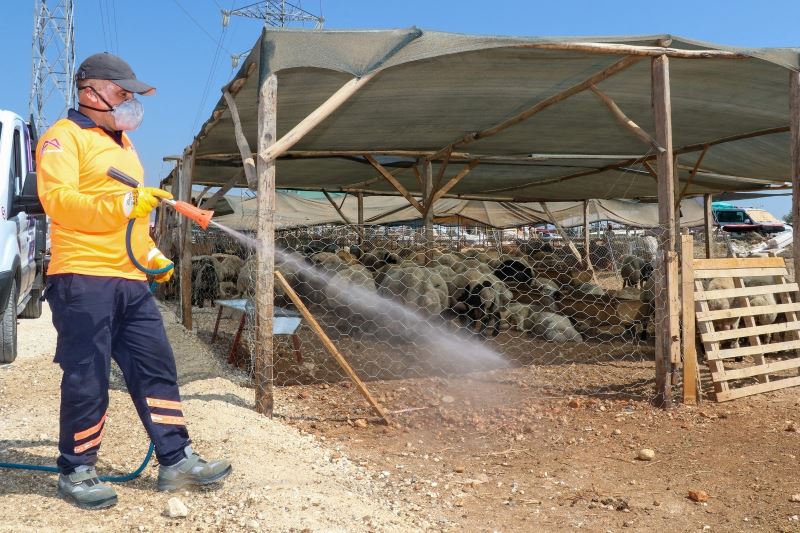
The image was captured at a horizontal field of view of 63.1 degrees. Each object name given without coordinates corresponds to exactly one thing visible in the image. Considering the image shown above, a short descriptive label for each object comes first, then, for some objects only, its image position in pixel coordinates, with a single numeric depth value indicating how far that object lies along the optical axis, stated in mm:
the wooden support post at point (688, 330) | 5316
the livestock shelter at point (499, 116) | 4797
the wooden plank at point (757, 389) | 5406
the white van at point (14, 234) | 5309
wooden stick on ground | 4637
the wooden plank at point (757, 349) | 5539
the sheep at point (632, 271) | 12977
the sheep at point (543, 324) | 8087
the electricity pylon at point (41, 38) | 28672
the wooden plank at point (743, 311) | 5516
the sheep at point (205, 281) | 11664
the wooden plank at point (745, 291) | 5570
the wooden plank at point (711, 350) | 5410
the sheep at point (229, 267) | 11788
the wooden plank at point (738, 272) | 5562
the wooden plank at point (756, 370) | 5441
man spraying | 2842
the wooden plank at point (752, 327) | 5887
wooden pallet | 5496
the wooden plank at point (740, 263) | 5559
